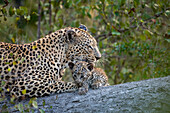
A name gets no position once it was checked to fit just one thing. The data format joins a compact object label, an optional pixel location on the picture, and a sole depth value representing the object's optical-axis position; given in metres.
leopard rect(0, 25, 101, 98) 14.23
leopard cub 14.46
